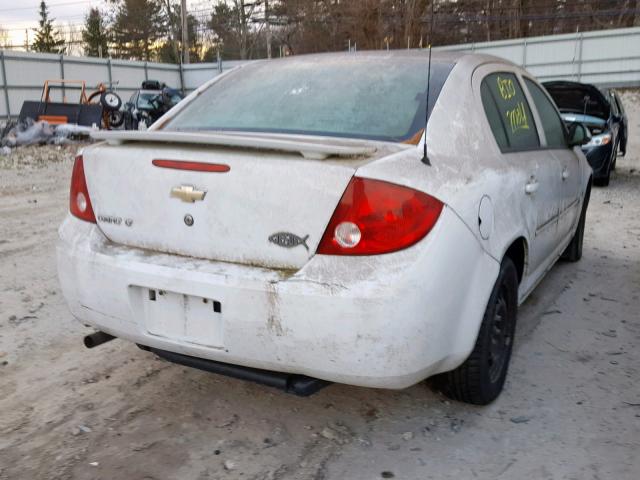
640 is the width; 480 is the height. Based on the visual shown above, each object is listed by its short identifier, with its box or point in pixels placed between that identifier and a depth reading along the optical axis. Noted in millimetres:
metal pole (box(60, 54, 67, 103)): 23953
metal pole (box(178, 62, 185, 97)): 32000
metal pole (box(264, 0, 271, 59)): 40156
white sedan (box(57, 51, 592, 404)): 2164
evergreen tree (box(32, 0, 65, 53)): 56781
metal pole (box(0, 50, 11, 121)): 21297
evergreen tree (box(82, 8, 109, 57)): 51688
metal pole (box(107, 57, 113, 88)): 26384
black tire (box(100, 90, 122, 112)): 15805
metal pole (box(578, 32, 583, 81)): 25294
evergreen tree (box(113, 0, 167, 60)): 50406
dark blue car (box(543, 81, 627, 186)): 8758
